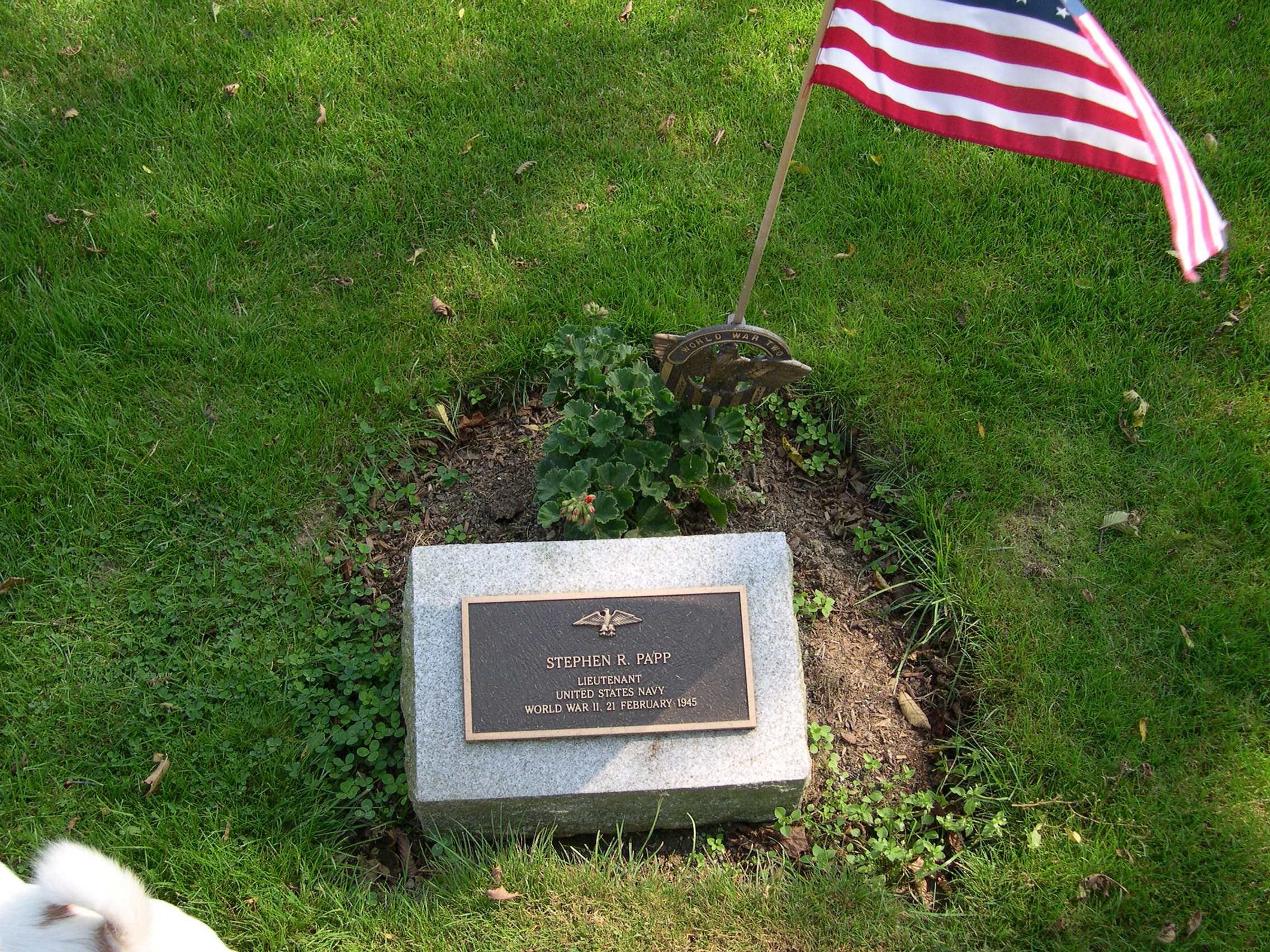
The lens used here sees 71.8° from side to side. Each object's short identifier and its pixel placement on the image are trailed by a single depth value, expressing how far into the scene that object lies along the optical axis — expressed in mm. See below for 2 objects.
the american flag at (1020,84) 2094
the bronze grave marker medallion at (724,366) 2678
